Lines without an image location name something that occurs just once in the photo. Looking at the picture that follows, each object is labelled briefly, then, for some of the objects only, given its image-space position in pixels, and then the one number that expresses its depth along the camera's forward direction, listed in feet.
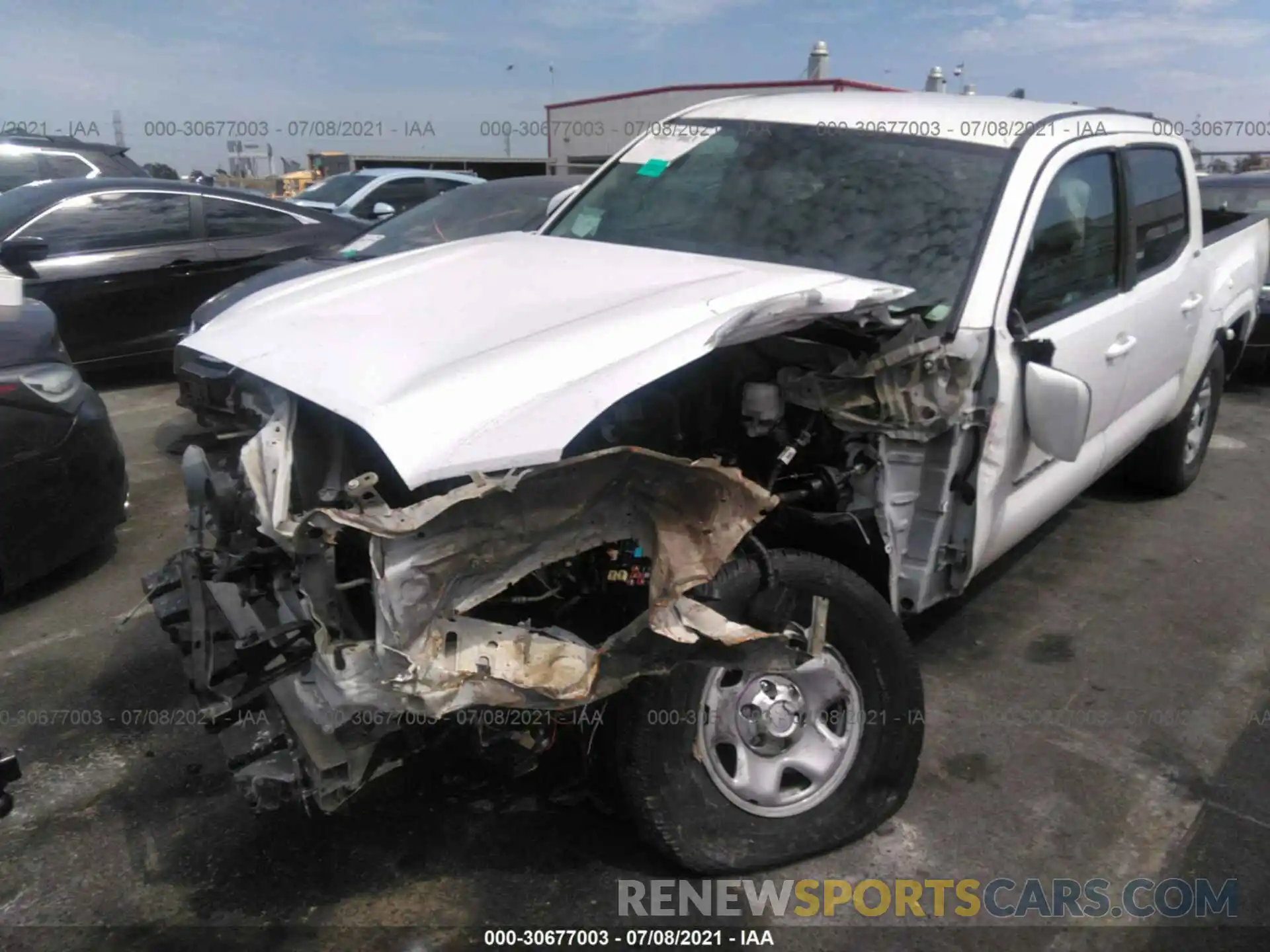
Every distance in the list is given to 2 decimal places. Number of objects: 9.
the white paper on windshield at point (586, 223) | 12.47
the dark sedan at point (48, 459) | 11.72
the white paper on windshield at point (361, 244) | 22.09
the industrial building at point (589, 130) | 60.18
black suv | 29.27
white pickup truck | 6.72
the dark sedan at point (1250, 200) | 25.93
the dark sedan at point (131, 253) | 21.58
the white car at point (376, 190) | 35.22
